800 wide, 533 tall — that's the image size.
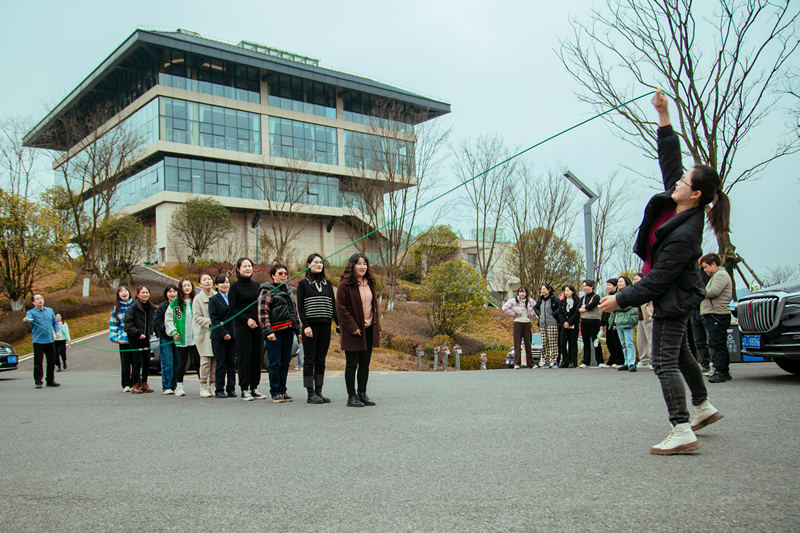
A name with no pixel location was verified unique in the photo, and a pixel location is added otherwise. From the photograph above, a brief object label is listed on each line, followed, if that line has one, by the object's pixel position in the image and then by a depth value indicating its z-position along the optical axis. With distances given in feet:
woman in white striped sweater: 23.41
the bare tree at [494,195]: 104.63
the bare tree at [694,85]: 47.06
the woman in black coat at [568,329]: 42.04
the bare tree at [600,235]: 106.63
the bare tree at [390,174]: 85.61
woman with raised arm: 12.23
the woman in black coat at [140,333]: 30.60
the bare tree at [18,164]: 82.74
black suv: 23.91
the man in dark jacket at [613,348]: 40.68
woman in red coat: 22.14
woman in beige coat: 27.50
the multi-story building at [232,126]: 139.44
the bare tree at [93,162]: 94.84
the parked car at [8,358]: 46.42
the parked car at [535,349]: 52.06
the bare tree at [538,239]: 102.12
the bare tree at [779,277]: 118.42
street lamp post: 53.72
